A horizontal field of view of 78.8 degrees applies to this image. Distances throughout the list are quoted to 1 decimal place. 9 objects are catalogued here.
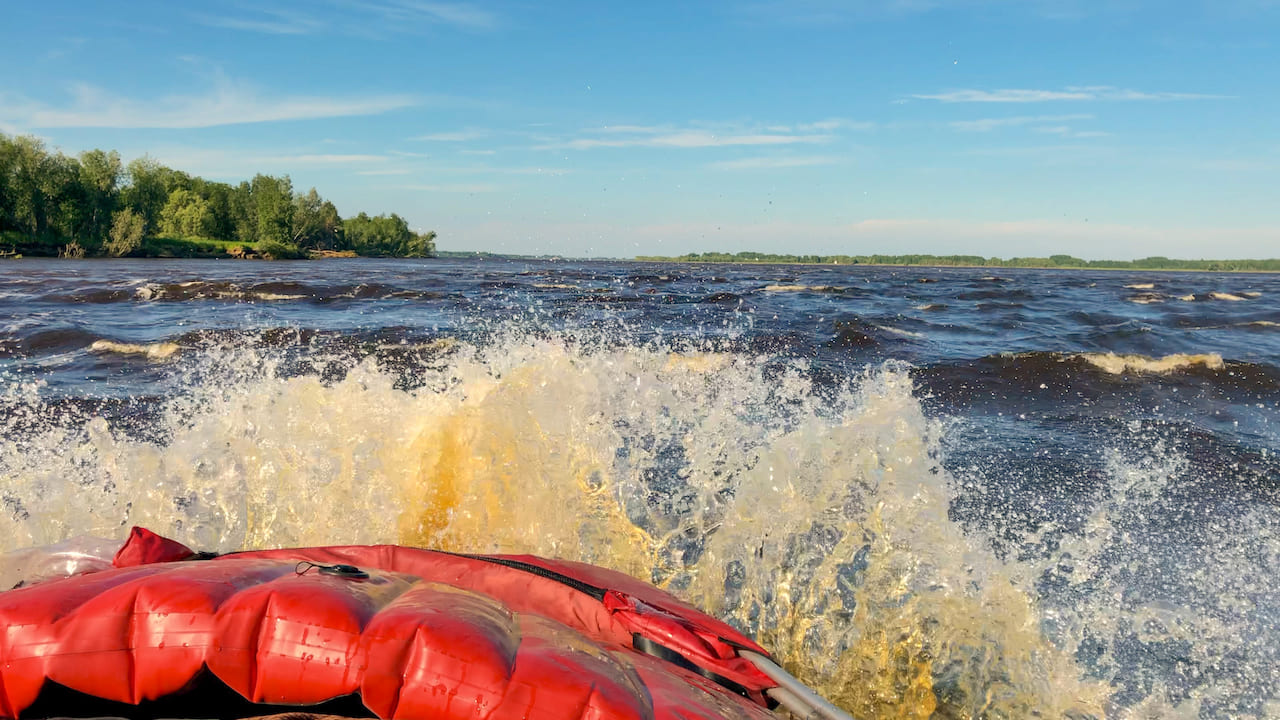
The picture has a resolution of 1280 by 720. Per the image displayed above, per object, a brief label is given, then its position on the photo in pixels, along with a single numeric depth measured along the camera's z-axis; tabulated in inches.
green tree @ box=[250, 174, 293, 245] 4217.5
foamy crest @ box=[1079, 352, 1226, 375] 512.1
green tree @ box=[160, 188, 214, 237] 3961.6
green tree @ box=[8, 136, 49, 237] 2984.7
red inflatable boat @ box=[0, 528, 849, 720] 84.5
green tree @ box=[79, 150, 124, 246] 3142.2
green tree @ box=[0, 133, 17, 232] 2997.0
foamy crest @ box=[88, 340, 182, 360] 481.7
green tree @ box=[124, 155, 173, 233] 3494.1
